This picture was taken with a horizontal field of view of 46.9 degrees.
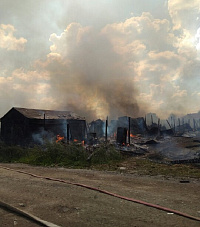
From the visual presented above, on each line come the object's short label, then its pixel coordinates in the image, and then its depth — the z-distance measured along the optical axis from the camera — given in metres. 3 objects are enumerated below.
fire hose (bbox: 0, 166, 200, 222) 5.20
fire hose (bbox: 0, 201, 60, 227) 4.81
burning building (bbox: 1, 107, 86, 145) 27.87
